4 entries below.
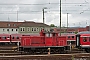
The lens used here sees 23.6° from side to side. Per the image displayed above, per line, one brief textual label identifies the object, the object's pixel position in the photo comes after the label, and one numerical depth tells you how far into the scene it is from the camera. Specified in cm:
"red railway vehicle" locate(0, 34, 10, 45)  5484
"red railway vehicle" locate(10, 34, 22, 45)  5505
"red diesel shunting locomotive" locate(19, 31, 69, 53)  2941
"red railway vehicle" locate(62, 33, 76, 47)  5788
